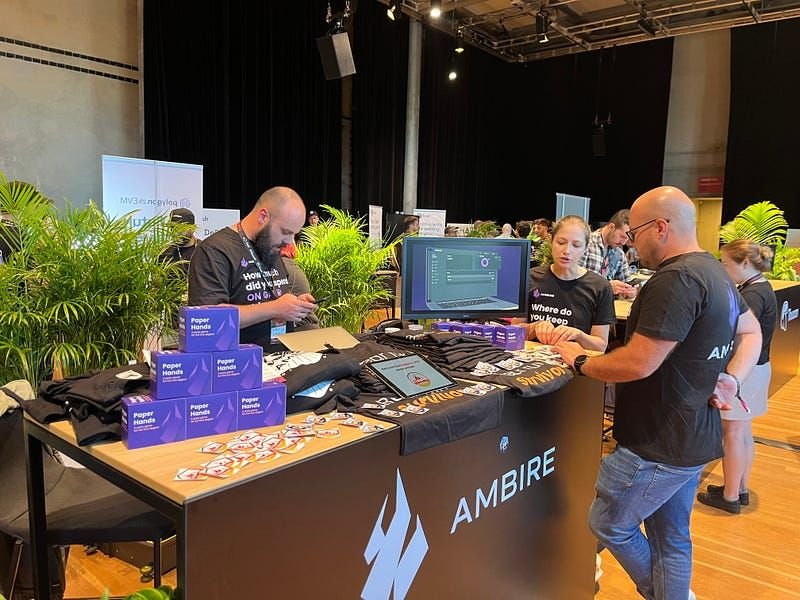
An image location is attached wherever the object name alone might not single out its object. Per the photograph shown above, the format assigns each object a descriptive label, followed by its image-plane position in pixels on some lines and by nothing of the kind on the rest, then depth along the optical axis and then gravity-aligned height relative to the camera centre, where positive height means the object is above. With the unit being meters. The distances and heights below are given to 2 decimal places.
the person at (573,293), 2.59 -0.21
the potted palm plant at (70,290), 2.08 -0.22
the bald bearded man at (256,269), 2.21 -0.14
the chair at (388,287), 3.85 -0.46
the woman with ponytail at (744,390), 2.87 -0.77
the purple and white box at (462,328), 2.18 -0.32
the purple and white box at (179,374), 1.13 -0.28
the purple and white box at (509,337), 2.10 -0.33
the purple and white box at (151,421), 1.12 -0.37
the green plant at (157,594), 1.08 -0.67
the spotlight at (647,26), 11.14 +4.21
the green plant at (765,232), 6.48 +0.19
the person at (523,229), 8.57 +0.20
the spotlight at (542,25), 9.65 +3.56
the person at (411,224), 7.67 +0.20
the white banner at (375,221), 9.62 +0.28
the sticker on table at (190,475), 1.01 -0.42
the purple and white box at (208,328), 1.17 -0.19
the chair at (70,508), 1.39 -0.71
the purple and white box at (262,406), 1.26 -0.37
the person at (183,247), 3.13 -0.09
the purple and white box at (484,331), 2.14 -0.32
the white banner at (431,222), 9.41 +0.30
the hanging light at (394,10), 7.31 +2.85
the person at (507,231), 8.35 +0.16
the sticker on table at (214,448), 1.14 -0.41
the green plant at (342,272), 3.41 -0.20
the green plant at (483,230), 7.47 +0.16
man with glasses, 1.62 -0.42
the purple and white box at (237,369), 1.21 -0.28
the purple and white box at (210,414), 1.19 -0.37
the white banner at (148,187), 5.18 +0.41
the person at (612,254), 4.18 -0.07
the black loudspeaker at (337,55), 5.62 +1.74
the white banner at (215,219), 6.68 +0.17
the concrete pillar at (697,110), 11.95 +2.85
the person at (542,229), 6.17 +0.16
